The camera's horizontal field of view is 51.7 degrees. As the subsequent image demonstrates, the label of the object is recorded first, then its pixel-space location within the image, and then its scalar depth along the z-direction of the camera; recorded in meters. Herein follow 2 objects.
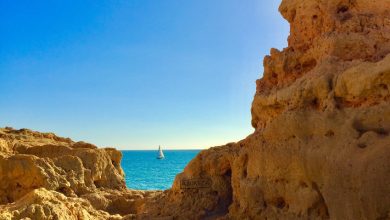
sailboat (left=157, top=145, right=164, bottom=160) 121.11
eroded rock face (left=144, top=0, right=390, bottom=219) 5.92
